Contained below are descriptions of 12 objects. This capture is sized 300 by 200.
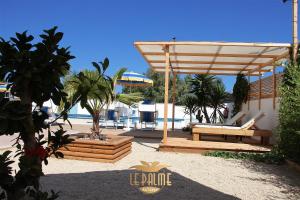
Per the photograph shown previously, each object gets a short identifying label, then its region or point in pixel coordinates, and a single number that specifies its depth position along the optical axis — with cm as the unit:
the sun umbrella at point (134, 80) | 1297
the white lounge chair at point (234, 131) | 735
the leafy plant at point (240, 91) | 1043
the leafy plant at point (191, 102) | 1270
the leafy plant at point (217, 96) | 1224
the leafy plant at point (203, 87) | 1223
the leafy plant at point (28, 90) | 126
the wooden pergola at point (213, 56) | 686
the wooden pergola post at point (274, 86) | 758
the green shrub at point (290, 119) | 501
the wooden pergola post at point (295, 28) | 644
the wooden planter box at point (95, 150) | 532
